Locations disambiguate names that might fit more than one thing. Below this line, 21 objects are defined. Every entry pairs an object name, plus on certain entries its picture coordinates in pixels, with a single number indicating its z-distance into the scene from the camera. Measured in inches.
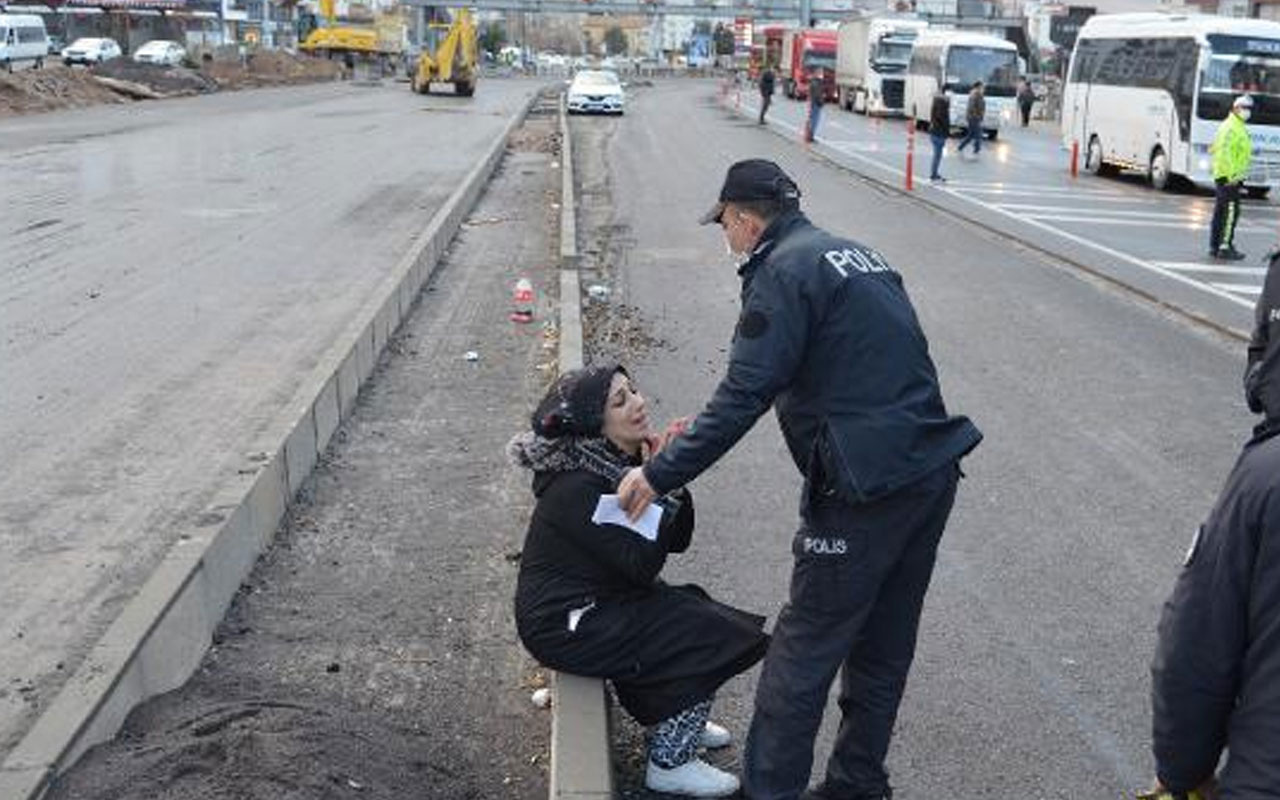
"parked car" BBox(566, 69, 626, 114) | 1836.9
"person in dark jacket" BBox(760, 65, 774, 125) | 1679.4
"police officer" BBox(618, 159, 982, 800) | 142.2
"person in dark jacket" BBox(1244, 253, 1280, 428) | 105.1
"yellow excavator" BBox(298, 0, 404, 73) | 2994.6
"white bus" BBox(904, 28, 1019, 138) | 1658.5
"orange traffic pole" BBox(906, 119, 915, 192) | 938.7
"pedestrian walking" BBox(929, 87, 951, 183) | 1002.7
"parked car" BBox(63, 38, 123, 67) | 2513.5
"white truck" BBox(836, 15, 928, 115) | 1962.4
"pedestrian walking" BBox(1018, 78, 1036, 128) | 1923.0
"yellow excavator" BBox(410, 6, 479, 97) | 2145.7
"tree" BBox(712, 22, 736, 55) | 5113.2
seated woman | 161.5
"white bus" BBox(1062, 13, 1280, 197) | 967.6
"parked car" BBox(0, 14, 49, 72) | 2087.8
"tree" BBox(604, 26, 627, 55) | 7263.8
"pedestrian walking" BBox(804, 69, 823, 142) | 1310.2
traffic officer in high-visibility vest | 655.1
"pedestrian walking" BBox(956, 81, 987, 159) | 1252.5
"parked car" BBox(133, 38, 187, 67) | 2524.9
